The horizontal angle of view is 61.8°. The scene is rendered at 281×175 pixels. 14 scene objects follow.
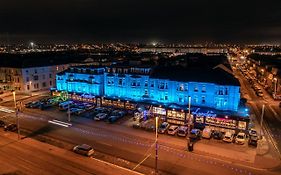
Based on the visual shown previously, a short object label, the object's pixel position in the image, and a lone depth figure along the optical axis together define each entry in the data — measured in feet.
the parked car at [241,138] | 146.28
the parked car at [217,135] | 153.99
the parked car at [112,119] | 186.52
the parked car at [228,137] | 148.96
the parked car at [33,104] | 227.61
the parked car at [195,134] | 154.36
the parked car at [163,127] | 163.68
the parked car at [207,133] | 154.60
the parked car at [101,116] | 191.44
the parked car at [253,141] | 143.07
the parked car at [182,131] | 156.66
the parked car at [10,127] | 164.96
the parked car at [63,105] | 216.95
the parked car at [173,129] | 160.84
